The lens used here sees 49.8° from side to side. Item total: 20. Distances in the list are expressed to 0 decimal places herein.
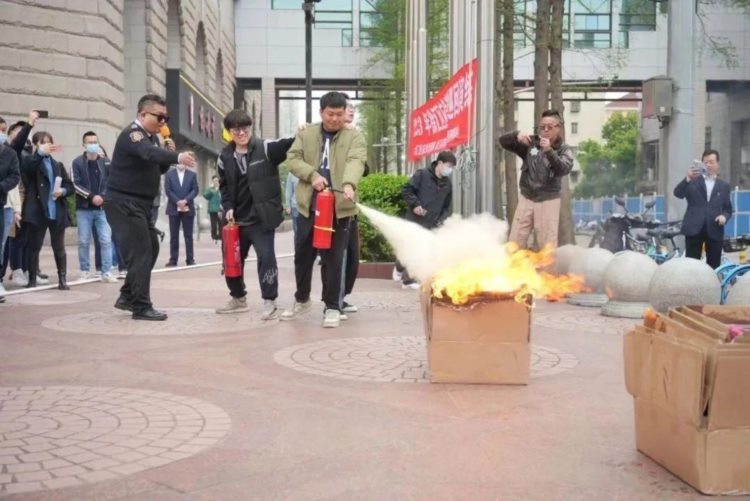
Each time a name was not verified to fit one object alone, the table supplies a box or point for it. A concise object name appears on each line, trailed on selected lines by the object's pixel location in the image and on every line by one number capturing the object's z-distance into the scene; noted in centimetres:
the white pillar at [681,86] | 1205
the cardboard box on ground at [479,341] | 502
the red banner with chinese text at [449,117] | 960
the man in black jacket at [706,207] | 1018
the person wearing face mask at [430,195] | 1072
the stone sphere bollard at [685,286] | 791
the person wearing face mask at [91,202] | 1127
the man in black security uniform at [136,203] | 775
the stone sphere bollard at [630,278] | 849
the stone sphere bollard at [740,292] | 766
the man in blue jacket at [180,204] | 1468
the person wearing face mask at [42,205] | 1030
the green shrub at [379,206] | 1254
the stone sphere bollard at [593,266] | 945
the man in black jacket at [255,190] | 783
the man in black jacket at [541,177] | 805
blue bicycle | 835
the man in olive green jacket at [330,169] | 741
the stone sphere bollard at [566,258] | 984
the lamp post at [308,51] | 1859
